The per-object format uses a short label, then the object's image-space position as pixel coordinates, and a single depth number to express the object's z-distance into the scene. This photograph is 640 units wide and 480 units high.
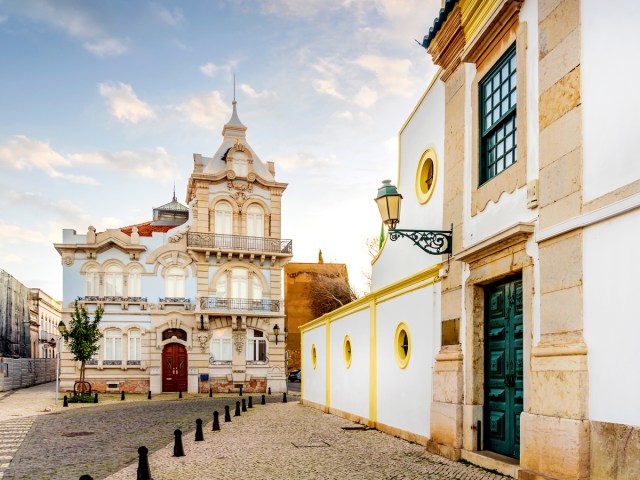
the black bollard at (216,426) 14.14
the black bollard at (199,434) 12.28
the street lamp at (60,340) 26.69
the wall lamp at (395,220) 10.02
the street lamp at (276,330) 32.47
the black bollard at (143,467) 7.27
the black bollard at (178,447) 10.41
